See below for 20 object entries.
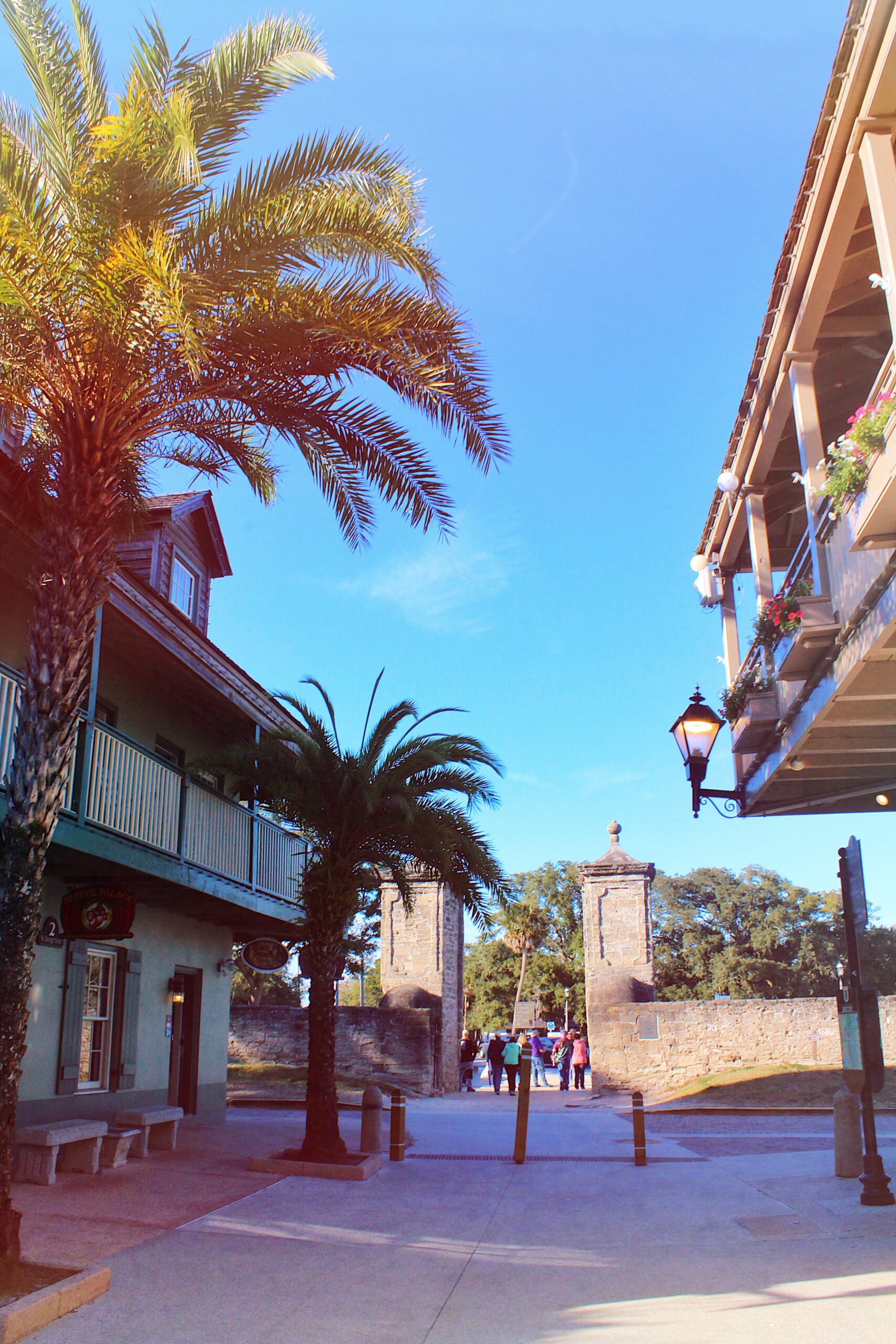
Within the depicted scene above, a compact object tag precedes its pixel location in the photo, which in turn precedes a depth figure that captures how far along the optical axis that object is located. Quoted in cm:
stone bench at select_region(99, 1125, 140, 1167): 1087
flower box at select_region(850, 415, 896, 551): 600
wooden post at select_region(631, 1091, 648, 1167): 1231
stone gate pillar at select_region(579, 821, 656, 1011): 2617
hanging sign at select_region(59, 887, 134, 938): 1123
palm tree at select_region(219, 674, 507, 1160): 1262
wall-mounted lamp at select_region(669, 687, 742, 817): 994
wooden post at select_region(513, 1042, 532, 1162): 1235
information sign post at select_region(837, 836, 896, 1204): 870
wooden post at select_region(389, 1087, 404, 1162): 1245
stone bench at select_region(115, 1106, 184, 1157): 1179
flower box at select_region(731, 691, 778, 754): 994
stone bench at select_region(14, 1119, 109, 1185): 968
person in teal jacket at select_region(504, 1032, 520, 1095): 2572
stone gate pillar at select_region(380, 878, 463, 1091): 2812
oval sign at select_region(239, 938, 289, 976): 1730
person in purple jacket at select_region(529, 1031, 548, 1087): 2992
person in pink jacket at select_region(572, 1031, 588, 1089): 2747
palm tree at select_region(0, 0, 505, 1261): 677
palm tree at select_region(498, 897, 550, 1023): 5009
